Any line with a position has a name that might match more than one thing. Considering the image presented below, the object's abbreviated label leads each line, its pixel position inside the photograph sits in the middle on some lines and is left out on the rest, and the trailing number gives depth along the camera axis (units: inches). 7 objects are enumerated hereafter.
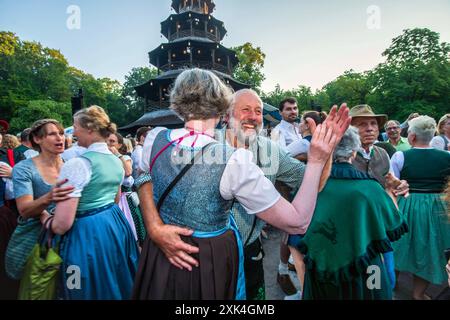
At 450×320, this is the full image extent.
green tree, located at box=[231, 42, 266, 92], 1233.4
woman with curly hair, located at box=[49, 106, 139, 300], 80.0
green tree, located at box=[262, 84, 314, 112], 1918.1
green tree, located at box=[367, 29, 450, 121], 940.6
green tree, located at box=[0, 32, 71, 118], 1246.3
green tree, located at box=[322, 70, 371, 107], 1427.2
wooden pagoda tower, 800.3
